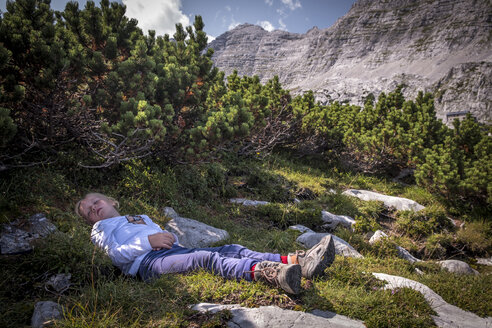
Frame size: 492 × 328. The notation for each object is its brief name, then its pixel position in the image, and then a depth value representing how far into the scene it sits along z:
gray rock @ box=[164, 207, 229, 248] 4.32
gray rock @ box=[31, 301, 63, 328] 1.80
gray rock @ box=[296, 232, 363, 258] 4.77
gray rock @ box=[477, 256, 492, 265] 6.14
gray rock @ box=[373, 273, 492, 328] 2.42
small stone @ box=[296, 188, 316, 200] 8.13
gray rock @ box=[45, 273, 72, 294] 2.29
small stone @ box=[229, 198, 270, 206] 6.73
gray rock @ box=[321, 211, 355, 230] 6.56
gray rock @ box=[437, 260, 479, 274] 4.95
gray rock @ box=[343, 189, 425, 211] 8.14
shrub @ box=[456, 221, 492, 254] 6.54
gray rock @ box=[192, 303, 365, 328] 1.95
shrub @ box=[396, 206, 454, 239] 7.07
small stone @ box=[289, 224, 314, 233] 5.72
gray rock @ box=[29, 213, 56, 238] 3.03
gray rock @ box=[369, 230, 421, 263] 5.39
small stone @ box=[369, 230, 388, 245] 5.64
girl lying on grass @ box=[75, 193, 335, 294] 2.57
